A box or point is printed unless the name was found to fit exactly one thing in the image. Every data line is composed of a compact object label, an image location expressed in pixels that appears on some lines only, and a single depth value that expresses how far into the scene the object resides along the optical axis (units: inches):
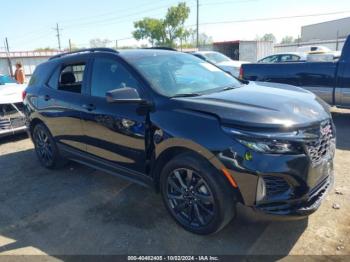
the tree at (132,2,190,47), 2409.0
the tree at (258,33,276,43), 4531.0
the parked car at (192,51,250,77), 549.4
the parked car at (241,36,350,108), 275.6
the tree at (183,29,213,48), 2534.4
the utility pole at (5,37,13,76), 1089.8
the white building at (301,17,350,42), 2236.7
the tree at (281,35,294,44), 4376.0
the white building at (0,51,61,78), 1112.8
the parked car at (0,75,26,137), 267.4
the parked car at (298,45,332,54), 933.6
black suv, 109.0
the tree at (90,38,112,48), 2625.2
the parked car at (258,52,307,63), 657.6
